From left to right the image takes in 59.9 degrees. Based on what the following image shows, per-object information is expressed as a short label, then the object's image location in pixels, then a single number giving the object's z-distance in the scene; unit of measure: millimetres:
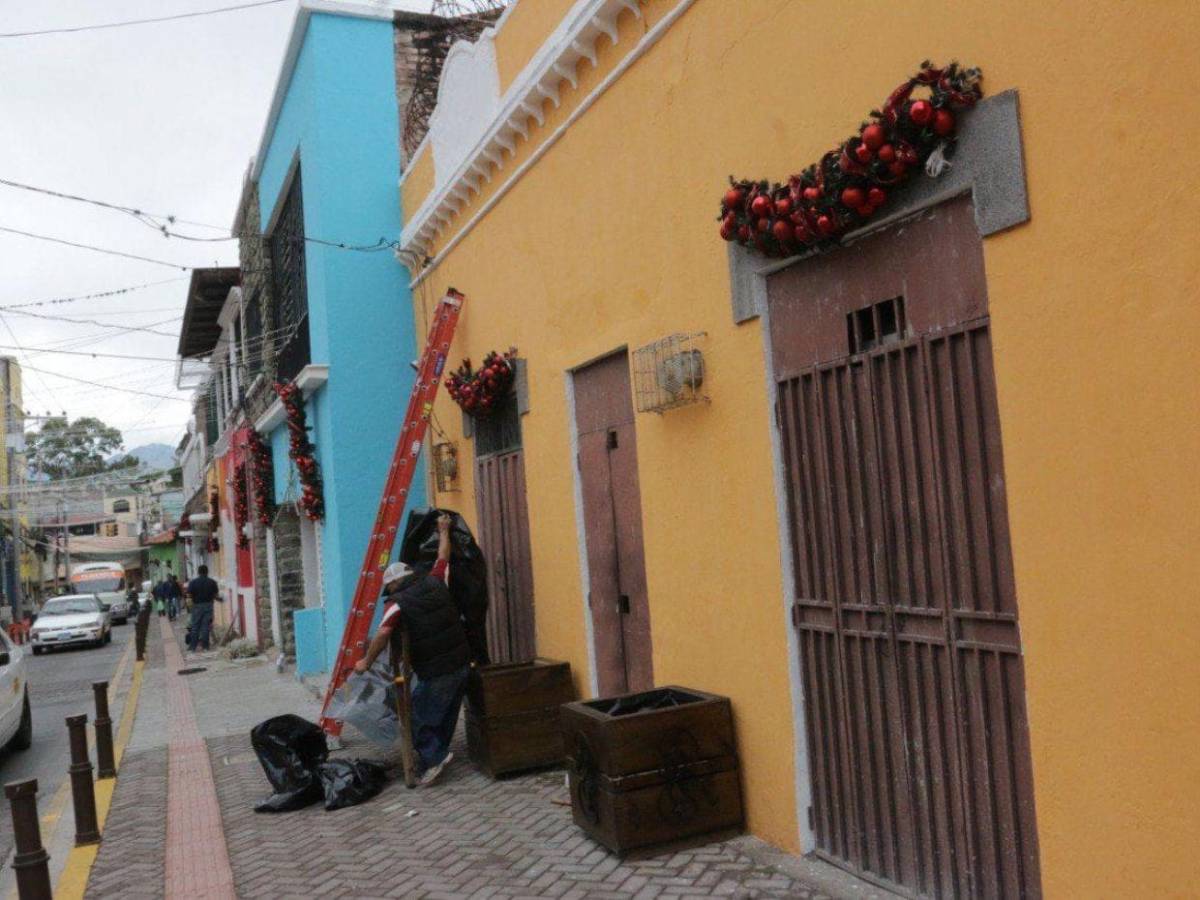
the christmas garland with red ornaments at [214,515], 25219
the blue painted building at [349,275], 11562
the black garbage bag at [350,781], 7125
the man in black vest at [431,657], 7348
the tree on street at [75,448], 61562
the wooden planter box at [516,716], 7234
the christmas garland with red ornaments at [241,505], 18322
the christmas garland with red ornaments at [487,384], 8672
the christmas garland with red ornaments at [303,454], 12281
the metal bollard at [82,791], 6852
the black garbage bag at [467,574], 8352
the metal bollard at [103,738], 8906
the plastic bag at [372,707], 7711
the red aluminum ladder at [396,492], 8570
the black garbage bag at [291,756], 7301
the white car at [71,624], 25016
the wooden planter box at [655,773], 5227
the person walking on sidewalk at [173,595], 34844
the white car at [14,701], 9570
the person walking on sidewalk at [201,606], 20125
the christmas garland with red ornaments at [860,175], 3828
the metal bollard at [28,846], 4660
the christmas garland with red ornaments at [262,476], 15656
